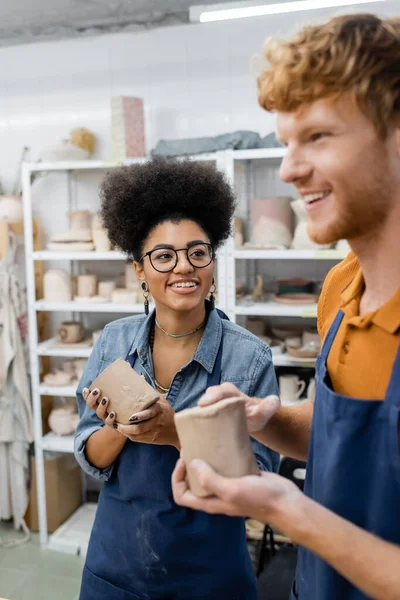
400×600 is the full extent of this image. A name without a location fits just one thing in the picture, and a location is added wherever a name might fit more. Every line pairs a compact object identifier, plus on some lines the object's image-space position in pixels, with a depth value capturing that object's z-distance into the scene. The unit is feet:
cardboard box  11.85
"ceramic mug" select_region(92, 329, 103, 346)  11.32
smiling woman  4.73
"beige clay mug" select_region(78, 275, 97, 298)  11.40
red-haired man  2.45
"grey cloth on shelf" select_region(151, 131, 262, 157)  10.05
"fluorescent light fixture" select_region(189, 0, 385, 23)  9.14
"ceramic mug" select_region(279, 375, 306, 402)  10.19
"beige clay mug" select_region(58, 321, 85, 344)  11.56
